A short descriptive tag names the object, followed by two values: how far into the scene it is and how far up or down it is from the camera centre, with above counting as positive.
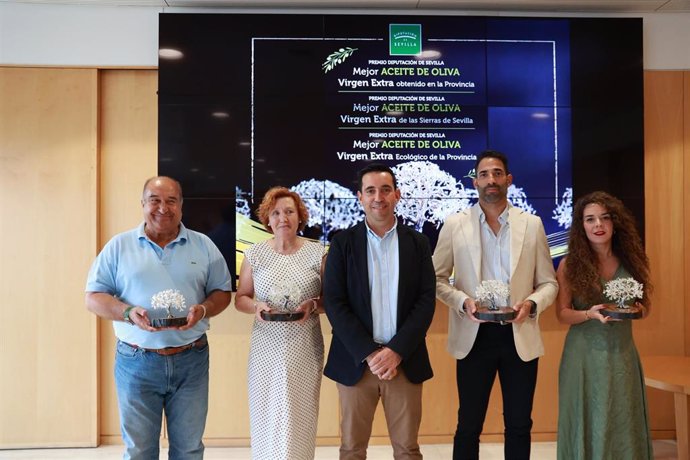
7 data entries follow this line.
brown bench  3.31 -0.92
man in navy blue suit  2.56 -0.35
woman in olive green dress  2.69 -0.59
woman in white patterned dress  2.65 -0.51
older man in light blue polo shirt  2.52 -0.42
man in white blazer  2.73 -0.33
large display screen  4.00 +0.91
